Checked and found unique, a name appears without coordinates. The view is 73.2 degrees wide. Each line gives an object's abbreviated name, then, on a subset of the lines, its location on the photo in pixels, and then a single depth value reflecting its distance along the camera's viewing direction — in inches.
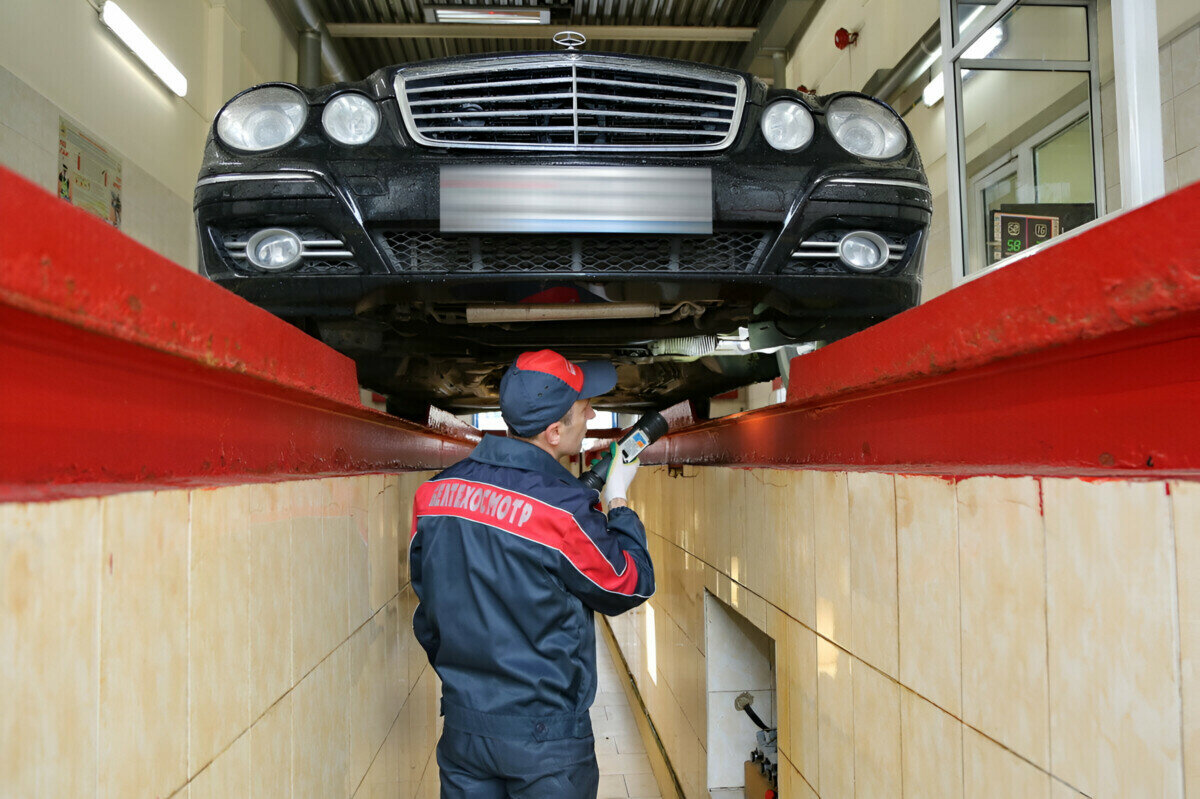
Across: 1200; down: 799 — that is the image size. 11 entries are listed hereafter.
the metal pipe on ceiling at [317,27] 260.2
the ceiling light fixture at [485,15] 240.8
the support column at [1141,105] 121.6
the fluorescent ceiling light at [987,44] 169.5
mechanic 68.6
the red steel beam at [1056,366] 32.4
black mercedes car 76.4
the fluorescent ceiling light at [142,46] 167.3
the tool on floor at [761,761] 110.3
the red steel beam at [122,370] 29.3
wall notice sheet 155.2
